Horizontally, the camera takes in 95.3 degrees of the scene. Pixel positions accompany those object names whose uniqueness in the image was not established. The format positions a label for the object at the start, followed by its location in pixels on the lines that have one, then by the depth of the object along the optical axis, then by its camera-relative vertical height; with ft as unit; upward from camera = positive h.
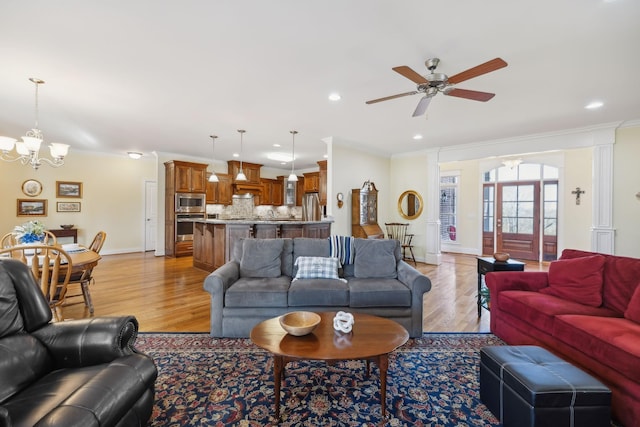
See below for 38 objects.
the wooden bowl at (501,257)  10.98 -1.64
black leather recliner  3.94 -2.61
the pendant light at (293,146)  17.52 +4.81
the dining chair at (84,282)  10.71 -2.70
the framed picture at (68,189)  22.68 +1.67
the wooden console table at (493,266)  10.89 -1.99
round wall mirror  23.07 +0.71
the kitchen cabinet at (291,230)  19.99 -1.26
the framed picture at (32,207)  21.22 +0.20
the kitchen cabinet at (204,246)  18.85 -2.37
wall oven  24.21 -1.35
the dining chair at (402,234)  23.34 -1.74
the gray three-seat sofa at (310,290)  9.21 -2.48
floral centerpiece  10.67 -0.86
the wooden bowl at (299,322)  6.25 -2.50
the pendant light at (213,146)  18.88 +4.83
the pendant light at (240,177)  19.59 +2.33
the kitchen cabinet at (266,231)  18.54 -1.23
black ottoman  4.91 -3.13
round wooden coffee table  5.63 -2.71
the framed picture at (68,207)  22.77 +0.25
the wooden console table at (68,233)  22.27 -1.77
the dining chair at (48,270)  8.08 -1.78
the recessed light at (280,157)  24.41 +4.82
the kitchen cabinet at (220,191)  26.32 +1.89
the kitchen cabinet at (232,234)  17.66 -1.38
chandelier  10.96 +2.55
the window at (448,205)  28.05 +0.80
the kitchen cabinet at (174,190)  23.97 +1.80
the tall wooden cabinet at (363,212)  20.43 +0.04
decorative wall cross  21.36 +1.57
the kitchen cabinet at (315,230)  20.07 -1.25
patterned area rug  5.83 -4.08
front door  23.76 -0.44
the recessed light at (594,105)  12.62 +4.83
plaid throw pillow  10.47 -2.03
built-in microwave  24.31 +0.76
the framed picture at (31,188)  21.30 +1.63
